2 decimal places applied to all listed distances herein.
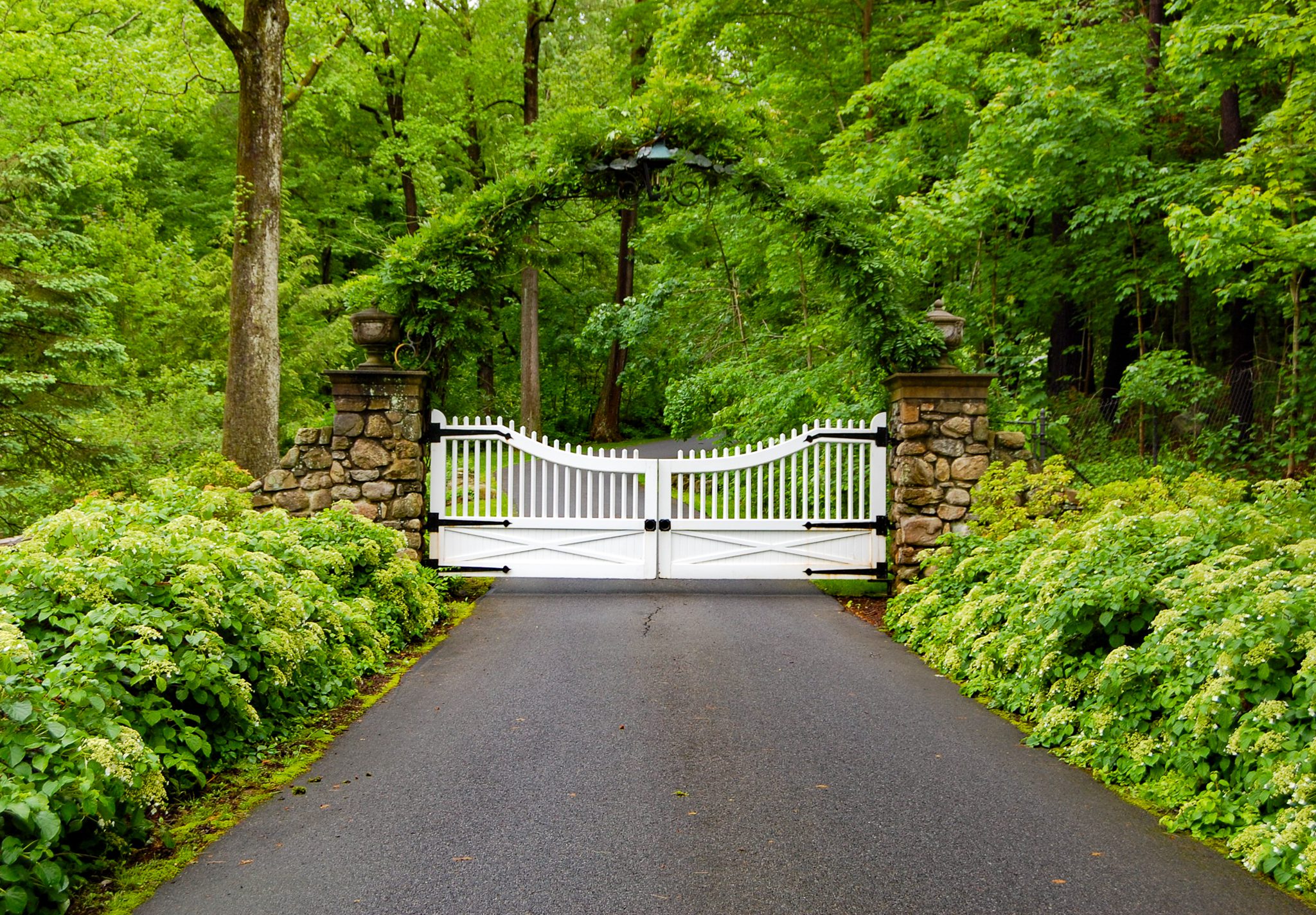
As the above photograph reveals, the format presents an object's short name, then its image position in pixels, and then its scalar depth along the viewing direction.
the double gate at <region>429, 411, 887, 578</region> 8.08
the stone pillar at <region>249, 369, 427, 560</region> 7.82
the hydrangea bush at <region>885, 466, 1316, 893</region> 3.15
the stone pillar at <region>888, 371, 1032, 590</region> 7.96
